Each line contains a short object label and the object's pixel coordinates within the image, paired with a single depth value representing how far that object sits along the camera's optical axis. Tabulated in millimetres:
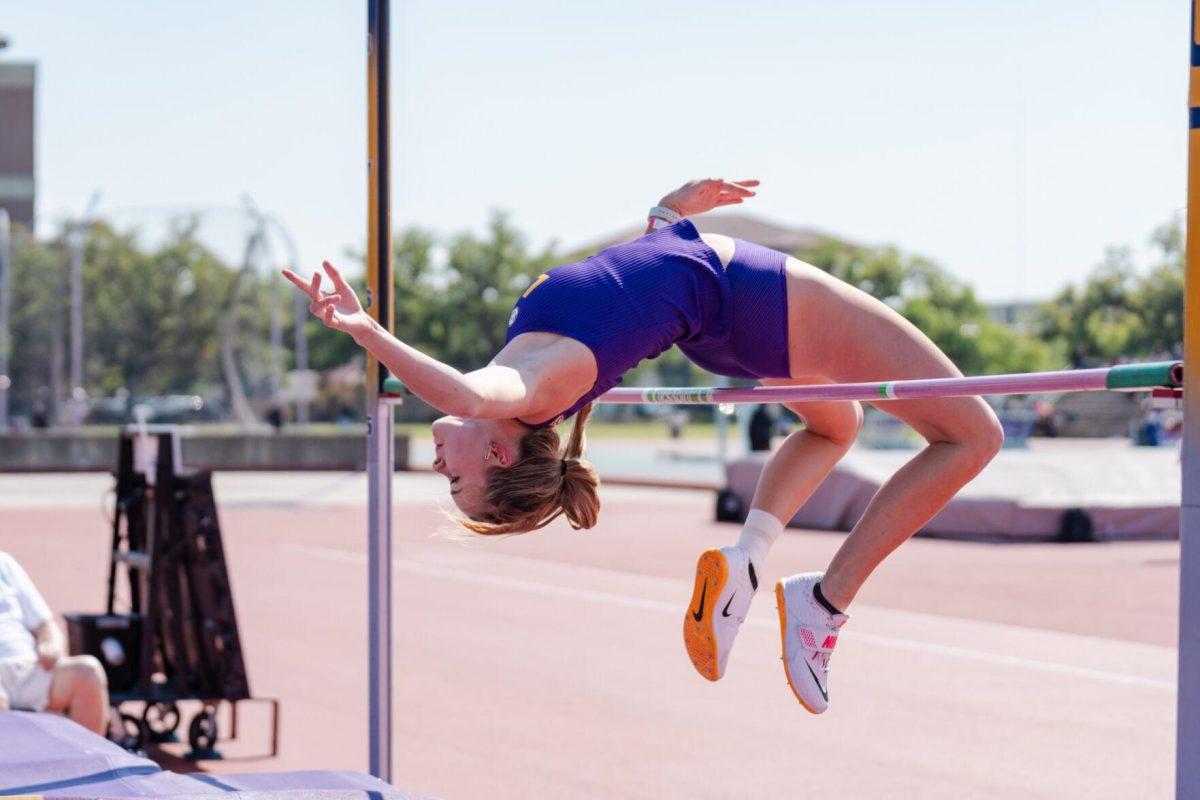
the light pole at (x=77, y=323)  28047
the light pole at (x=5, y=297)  27922
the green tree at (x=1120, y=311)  58250
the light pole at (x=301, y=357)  28953
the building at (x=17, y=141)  56094
